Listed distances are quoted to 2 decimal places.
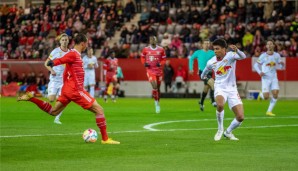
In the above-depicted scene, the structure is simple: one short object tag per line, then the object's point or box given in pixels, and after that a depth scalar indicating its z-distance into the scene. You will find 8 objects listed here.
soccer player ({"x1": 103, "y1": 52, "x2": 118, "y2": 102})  44.03
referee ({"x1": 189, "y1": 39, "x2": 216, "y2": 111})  31.16
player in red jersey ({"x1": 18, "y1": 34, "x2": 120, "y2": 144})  16.38
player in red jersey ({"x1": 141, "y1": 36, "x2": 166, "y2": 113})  30.67
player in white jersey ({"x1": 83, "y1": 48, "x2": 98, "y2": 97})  35.99
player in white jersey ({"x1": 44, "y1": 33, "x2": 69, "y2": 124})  23.30
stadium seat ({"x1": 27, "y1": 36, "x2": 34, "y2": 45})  55.06
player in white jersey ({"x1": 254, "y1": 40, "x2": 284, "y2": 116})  27.98
